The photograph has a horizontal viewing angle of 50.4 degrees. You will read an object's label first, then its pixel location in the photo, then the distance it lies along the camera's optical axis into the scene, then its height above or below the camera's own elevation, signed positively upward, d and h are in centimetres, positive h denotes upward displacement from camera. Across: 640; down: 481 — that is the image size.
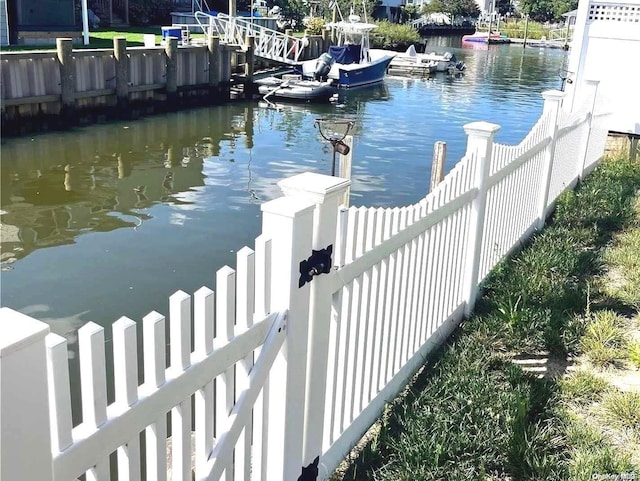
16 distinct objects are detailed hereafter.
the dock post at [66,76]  1730 -133
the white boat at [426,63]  3844 -129
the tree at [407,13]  7596 +276
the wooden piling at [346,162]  756 -138
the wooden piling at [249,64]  2548 -121
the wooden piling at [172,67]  2122 -119
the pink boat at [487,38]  6881 +44
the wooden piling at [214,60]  2361 -102
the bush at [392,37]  4883 +9
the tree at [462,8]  8531 +414
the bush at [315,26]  4066 +48
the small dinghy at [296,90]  2444 -196
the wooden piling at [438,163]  835 -145
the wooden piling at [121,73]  1917 -132
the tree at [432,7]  8281 +386
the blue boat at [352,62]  2798 -109
